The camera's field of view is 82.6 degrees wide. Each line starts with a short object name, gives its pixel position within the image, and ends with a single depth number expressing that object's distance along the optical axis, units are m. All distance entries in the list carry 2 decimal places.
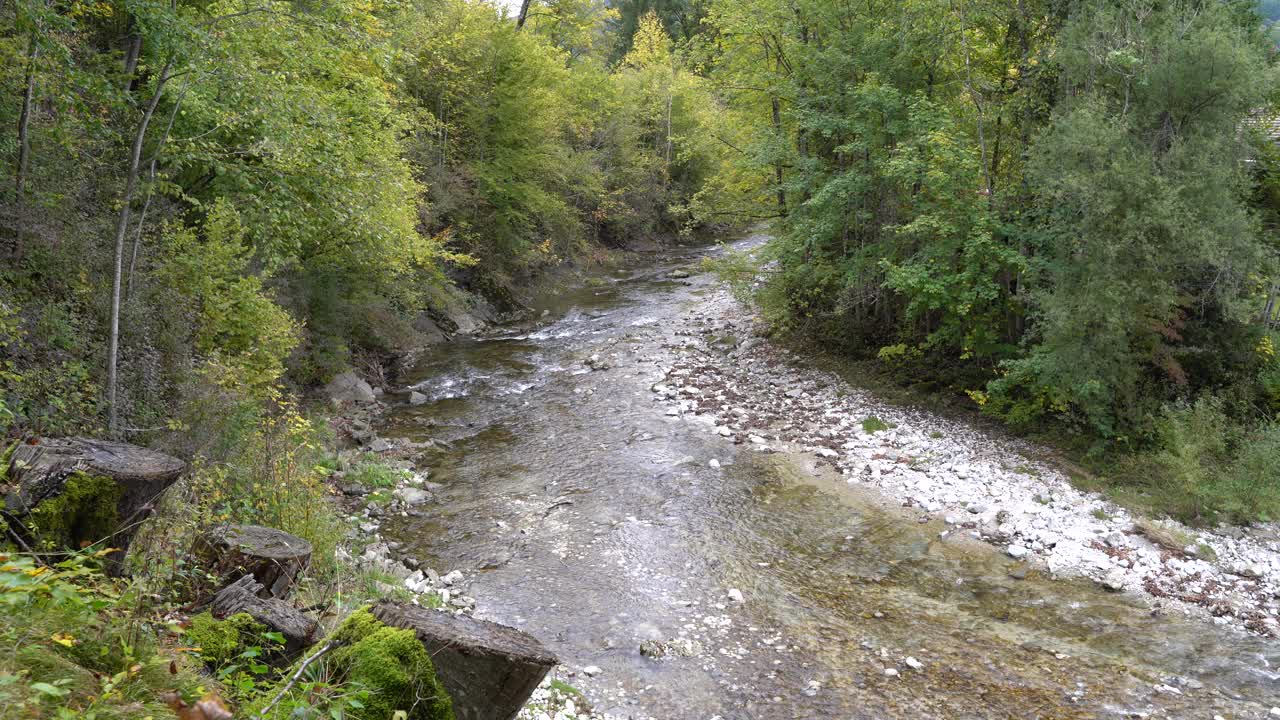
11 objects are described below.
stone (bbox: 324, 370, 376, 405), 14.52
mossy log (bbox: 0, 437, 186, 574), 4.29
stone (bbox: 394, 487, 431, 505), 10.52
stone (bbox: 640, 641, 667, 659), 7.02
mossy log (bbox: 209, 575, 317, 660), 4.18
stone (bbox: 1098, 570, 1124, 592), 8.27
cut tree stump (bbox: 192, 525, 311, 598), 5.43
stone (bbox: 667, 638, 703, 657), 7.08
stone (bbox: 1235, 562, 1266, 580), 8.35
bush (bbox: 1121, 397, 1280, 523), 9.24
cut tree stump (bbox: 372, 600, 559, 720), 3.79
